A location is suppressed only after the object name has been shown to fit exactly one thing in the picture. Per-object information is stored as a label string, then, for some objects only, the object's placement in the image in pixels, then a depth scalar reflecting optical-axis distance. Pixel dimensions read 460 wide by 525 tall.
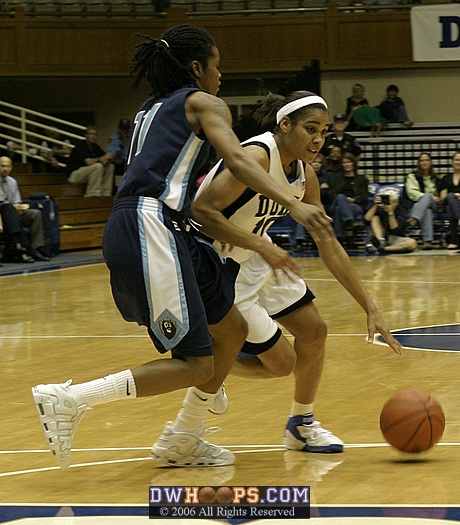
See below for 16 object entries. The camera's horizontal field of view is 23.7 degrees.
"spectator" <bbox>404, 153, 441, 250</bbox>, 15.66
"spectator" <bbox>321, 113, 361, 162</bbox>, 16.47
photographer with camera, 15.48
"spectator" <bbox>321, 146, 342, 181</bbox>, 15.82
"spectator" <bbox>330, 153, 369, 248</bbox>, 15.57
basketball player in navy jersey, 4.12
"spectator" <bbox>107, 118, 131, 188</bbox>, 19.23
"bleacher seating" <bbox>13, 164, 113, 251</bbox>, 17.91
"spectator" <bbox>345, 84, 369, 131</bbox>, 19.45
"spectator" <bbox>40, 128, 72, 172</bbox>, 19.83
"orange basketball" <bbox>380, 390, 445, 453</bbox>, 4.45
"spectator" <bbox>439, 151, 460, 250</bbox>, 15.19
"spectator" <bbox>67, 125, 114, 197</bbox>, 19.14
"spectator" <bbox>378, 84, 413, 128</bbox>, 19.78
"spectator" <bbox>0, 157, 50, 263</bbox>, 15.00
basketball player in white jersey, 4.59
